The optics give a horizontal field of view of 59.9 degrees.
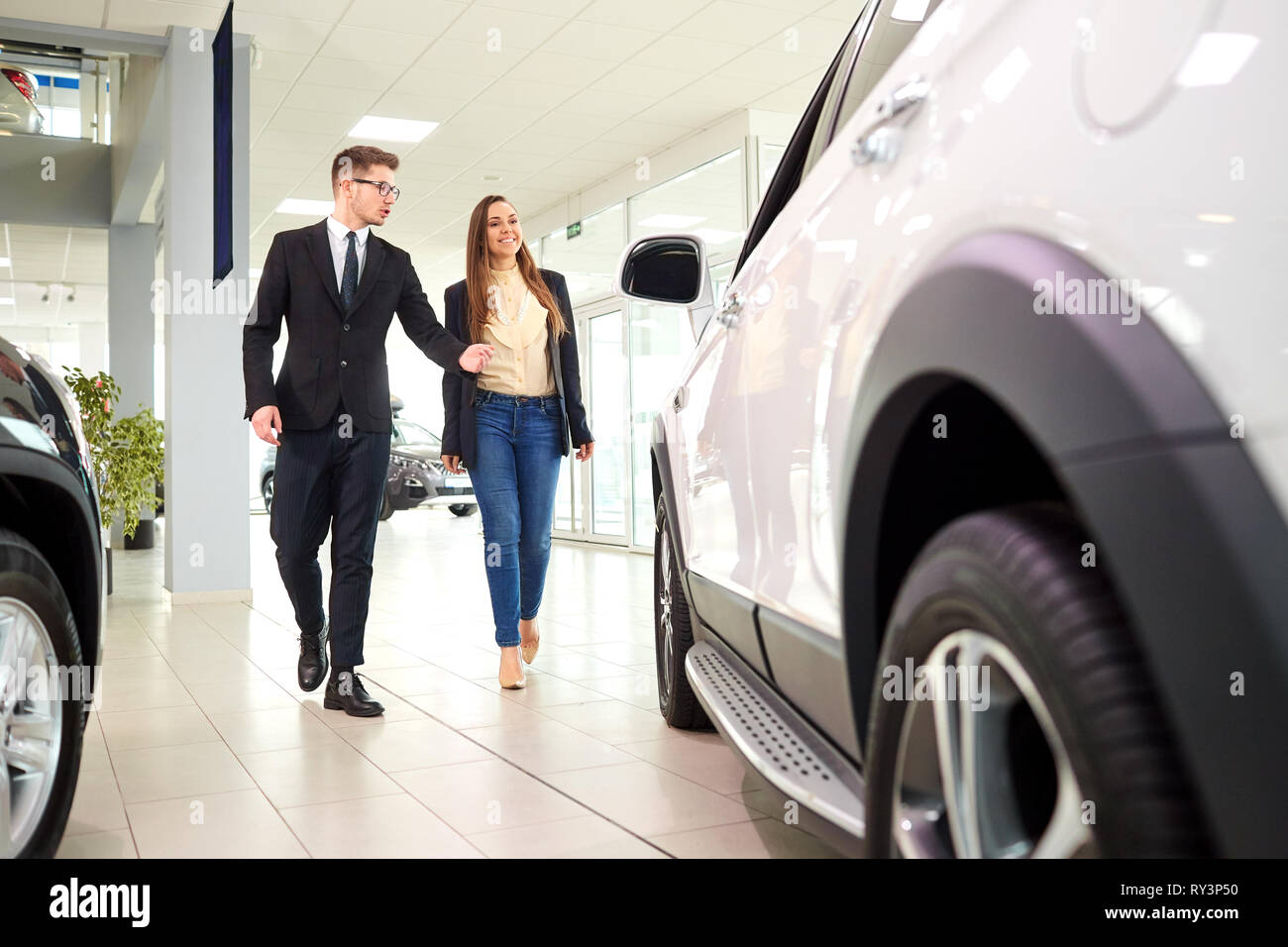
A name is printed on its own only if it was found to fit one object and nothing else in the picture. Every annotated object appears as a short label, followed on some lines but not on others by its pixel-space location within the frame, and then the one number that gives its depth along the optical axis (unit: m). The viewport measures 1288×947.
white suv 0.68
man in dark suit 3.38
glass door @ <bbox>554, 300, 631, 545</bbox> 11.40
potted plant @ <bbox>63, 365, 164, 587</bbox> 7.01
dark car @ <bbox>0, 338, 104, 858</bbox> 1.67
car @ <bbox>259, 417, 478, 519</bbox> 14.27
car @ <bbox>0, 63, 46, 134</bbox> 9.45
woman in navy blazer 3.81
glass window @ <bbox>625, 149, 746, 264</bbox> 9.20
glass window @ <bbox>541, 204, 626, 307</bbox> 11.27
